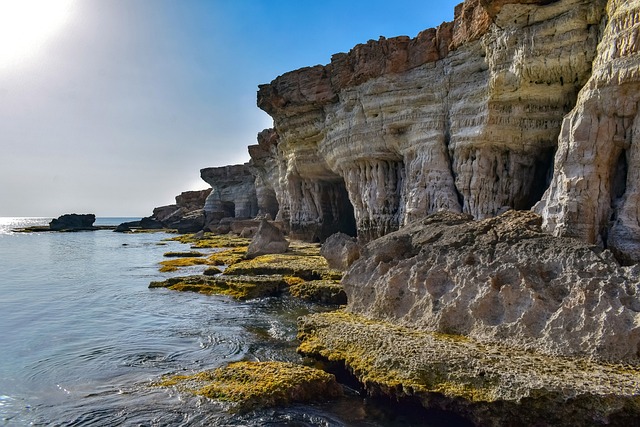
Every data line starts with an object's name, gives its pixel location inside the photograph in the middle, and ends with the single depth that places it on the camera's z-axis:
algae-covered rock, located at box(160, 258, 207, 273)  23.97
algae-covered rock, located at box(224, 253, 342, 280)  17.23
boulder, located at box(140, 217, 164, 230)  81.75
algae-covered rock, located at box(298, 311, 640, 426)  5.35
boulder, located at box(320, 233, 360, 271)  17.41
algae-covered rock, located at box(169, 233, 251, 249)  37.50
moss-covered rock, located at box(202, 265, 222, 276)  20.14
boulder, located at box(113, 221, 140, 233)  76.88
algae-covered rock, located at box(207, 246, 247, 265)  24.88
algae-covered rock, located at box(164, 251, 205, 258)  29.98
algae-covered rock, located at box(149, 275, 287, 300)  15.65
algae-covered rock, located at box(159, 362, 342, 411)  6.63
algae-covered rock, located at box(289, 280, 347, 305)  13.91
